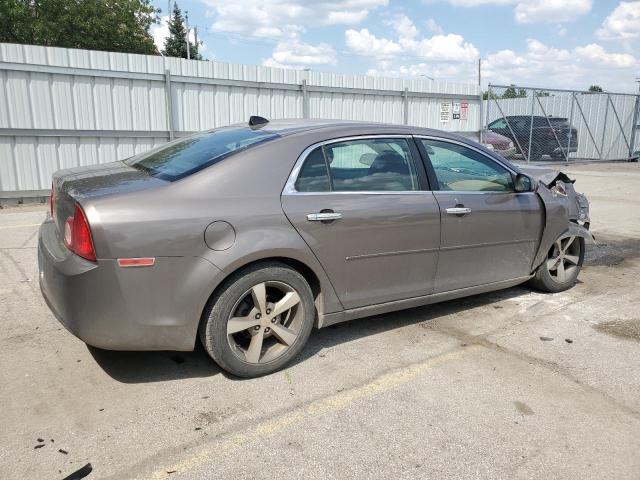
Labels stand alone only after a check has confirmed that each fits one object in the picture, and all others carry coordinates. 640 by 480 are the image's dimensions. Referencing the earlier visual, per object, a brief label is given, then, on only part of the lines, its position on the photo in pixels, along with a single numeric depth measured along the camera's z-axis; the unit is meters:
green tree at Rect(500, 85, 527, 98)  22.96
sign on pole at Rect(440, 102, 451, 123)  15.45
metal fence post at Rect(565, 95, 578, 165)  19.08
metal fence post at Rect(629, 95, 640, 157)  21.38
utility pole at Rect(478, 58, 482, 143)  16.17
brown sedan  2.93
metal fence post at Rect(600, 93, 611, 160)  20.56
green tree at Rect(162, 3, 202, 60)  55.31
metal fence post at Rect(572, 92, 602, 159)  19.57
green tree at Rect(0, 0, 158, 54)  25.92
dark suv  18.30
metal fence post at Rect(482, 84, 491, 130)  15.73
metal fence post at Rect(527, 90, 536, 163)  17.41
